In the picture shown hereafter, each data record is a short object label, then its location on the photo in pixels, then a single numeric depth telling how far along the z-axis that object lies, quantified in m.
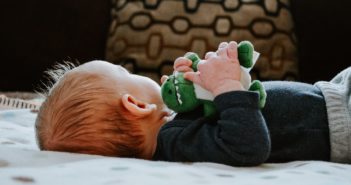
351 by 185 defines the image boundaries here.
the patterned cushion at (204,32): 1.16
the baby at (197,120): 0.59
